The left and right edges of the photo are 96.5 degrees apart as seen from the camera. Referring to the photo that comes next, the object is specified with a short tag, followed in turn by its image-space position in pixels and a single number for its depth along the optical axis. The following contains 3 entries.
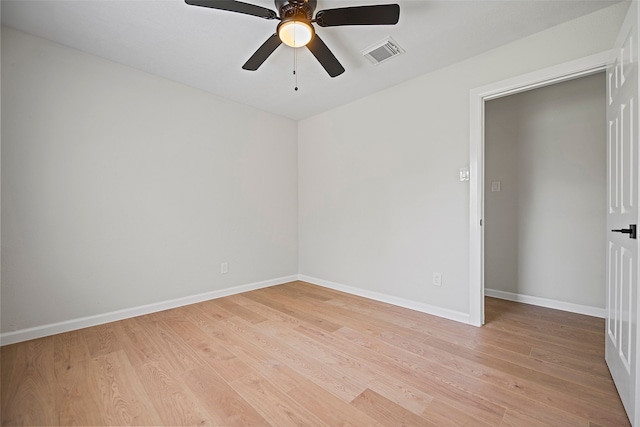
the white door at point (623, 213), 1.34
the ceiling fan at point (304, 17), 1.62
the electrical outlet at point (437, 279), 2.75
